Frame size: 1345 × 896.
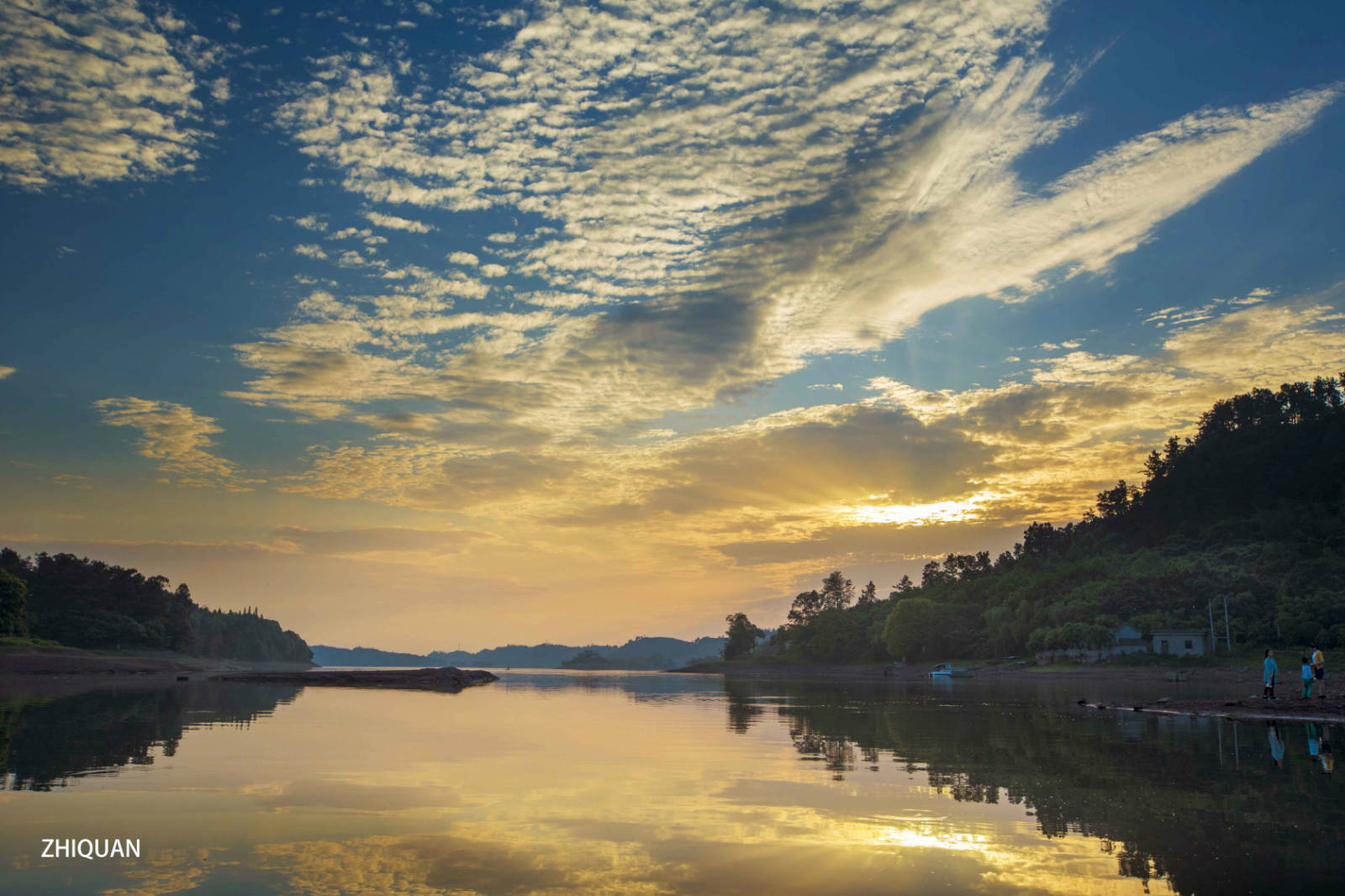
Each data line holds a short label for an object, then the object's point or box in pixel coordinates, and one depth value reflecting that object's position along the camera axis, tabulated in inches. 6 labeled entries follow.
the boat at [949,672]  5393.7
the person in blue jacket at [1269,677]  1605.6
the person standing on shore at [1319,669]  1644.9
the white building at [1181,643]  4394.4
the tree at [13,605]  3706.4
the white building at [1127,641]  4672.7
